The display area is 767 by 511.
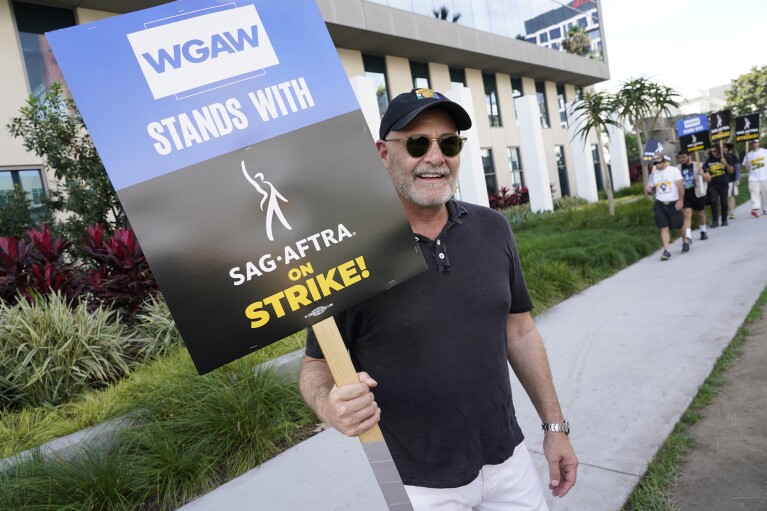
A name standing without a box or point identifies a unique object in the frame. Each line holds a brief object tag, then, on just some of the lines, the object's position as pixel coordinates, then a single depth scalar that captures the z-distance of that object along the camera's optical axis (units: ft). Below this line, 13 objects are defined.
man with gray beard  5.20
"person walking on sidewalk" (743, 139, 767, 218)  37.09
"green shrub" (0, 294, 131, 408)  13.37
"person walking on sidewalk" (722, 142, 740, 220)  41.02
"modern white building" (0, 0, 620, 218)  35.32
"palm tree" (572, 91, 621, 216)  44.83
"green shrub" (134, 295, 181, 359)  16.10
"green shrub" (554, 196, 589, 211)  66.97
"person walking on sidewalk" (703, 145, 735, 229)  35.68
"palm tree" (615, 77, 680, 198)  44.83
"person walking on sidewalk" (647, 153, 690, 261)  27.68
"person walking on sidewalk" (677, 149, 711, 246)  31.60
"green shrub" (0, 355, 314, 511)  8.93
